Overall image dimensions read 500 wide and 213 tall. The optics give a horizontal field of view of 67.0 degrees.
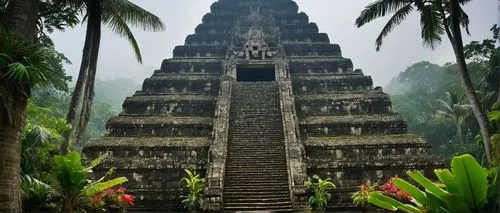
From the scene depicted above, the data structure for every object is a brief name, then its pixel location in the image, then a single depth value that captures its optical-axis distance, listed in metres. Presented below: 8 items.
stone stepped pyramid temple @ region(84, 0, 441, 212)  10.73
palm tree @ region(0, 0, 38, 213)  5.65
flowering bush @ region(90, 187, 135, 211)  8.89
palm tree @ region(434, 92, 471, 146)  25.41
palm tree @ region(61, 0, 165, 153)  10.45
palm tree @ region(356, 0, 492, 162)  10.00
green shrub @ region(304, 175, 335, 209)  9.81
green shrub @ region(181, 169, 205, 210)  10.03
